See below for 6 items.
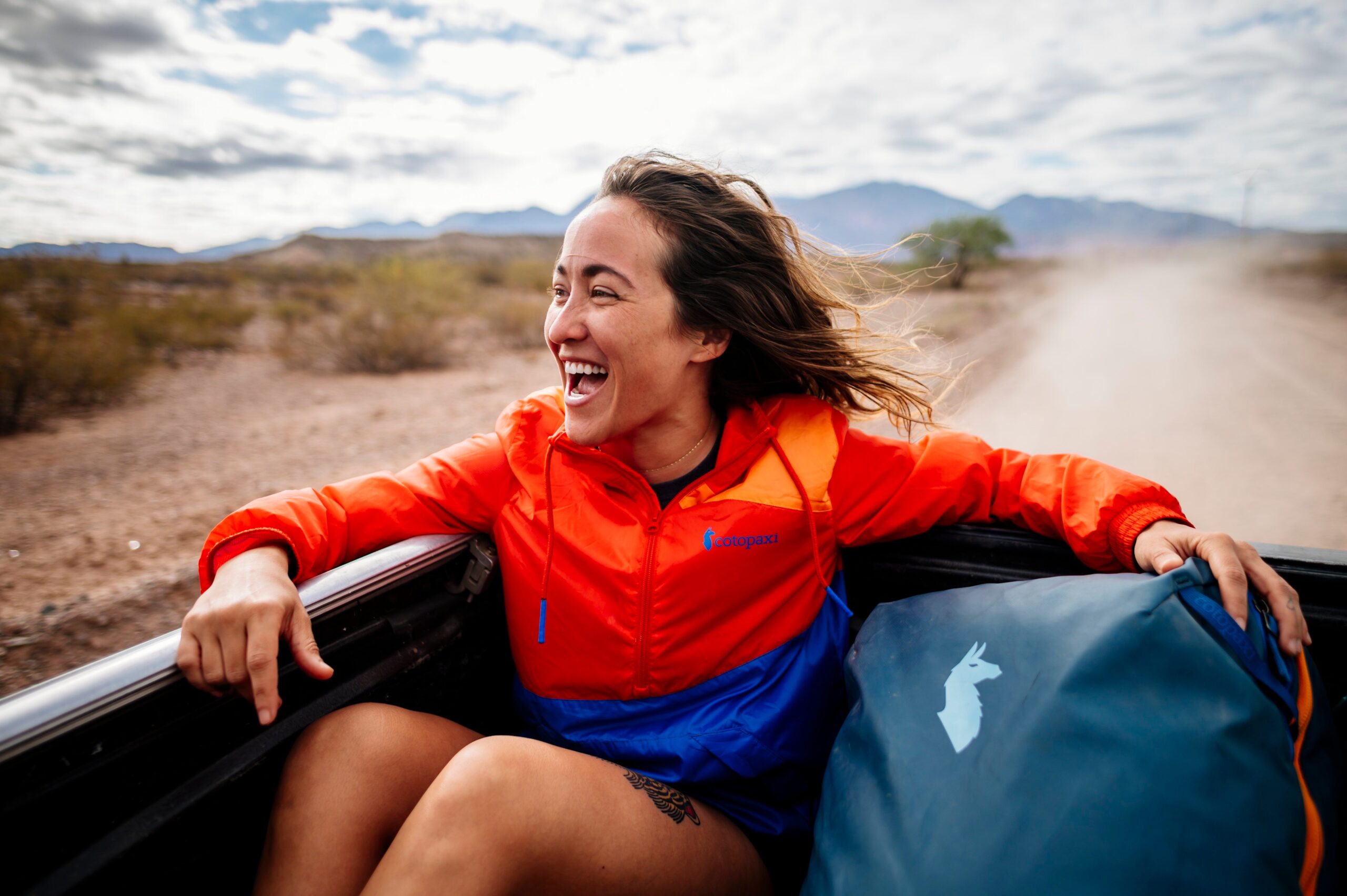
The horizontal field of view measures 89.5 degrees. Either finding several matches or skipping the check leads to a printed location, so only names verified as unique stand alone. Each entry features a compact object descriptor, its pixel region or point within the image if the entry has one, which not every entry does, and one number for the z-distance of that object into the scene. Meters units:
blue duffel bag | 0.83
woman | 1.15
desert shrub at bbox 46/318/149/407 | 6.81
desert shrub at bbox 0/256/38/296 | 7.69
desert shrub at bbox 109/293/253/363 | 9.13
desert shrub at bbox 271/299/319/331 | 12.24
